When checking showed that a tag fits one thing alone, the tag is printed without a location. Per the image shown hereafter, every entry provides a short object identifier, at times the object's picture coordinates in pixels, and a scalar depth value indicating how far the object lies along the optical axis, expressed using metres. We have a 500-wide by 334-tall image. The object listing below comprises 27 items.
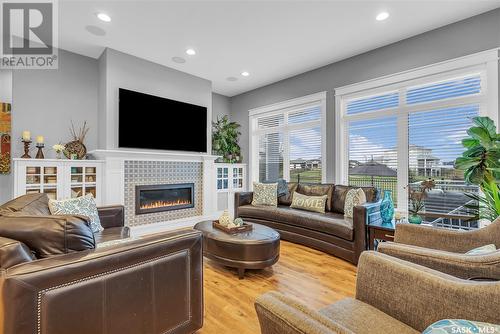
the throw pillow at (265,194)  4.29
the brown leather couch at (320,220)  2.89
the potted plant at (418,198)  2.64
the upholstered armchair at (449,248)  1.18
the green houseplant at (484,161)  2.27
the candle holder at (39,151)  3.50
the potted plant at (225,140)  5.56
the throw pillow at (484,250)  1.32
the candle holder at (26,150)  3.41
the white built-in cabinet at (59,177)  3.25
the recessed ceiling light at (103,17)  2.98
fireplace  4.21
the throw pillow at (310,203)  3.73
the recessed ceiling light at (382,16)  2.92
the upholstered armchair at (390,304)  0.80
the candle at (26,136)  3.41
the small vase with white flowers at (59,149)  3.58
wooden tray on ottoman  2.75
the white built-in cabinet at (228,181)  5.46
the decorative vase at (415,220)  2.62
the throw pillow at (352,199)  3.20
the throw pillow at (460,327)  0.68
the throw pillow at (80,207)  2.18
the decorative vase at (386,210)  3.04
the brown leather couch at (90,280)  0.99
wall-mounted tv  4.01
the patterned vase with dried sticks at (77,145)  3.78
